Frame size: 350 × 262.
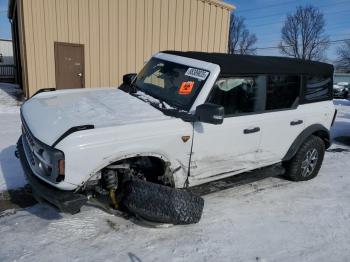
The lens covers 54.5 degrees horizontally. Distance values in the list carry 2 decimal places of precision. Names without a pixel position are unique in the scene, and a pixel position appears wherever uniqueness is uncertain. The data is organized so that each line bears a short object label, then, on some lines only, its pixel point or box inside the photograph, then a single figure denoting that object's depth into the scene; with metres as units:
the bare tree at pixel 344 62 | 55.88
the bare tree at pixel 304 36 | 54.84
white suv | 3.04
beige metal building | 10.12
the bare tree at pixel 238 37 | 64.97
